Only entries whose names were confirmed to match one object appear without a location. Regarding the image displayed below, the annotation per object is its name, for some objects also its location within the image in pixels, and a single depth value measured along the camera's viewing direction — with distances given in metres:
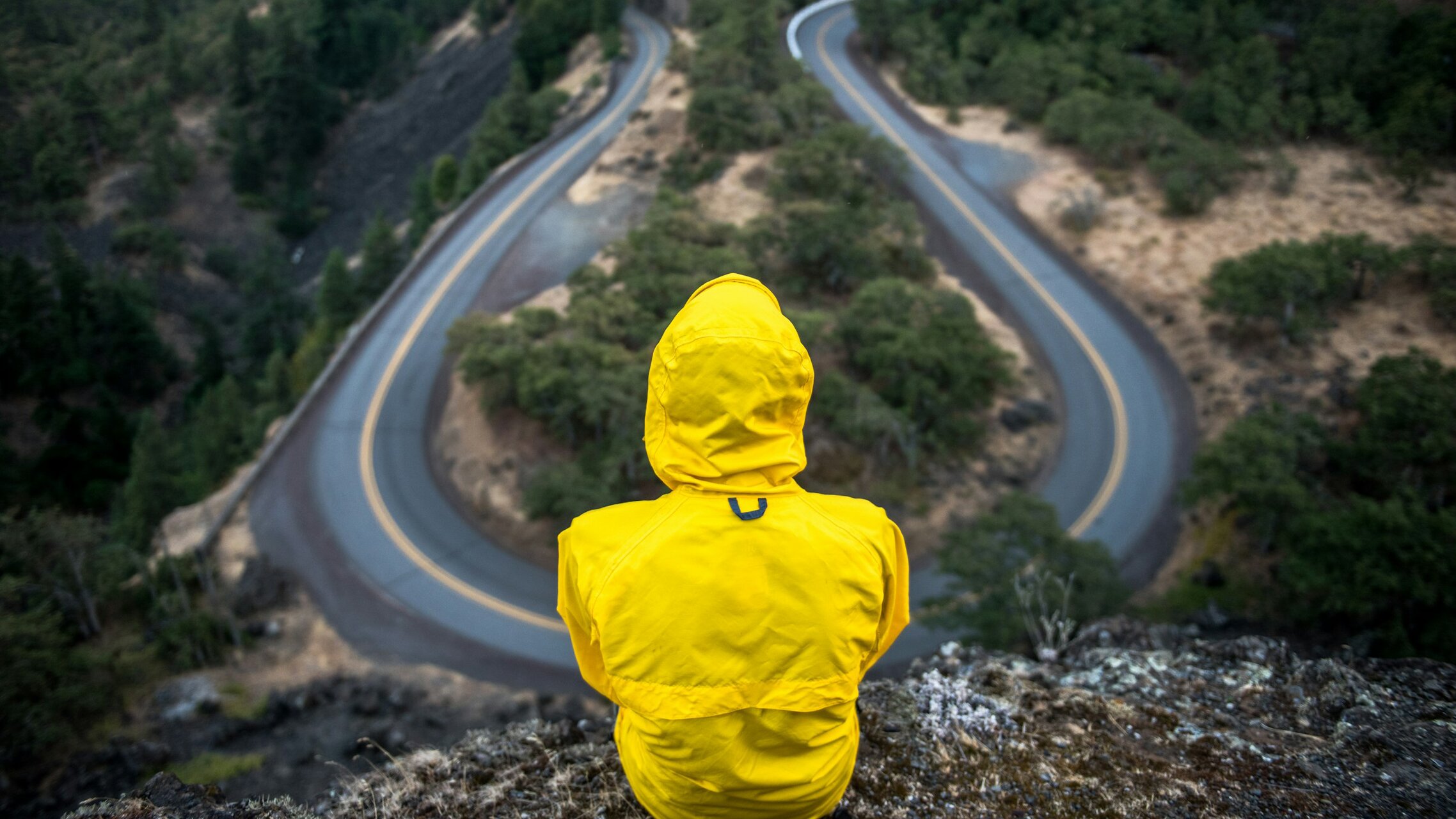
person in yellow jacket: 2.67
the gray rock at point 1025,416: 20.20
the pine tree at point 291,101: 50.47
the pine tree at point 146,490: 23.62
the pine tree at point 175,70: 53.44
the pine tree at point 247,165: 50.28
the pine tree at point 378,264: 30.92
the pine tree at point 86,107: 48.56
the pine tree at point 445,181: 34.00
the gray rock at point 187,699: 13.87
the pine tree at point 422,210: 32.59
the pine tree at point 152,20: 58.78
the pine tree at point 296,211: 49.69
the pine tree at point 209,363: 40.81
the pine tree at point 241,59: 51.91
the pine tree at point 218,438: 27.50
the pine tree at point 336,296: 30.31
